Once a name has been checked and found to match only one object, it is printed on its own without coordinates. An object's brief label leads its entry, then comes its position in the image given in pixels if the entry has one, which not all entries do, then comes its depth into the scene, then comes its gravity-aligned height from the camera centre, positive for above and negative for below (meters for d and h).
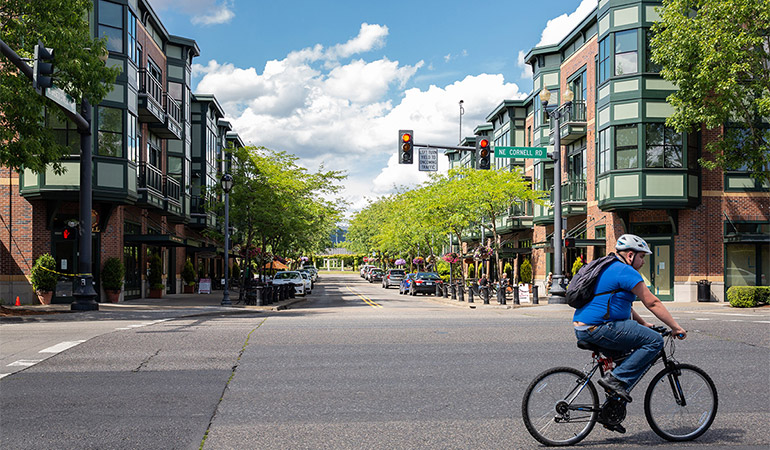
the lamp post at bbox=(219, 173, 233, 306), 28.05 +1.22
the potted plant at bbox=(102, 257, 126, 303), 28.73 -1.33
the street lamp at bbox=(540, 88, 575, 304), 26.47 +1.28
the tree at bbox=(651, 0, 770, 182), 25.28 +6.42
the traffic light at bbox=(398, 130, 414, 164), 23.73 +3.15
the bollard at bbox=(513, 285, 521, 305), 29.22 -2.14
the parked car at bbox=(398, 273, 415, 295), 47.61 -2.75
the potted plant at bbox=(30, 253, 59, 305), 27.08 -1.22
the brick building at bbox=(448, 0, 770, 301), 30.64 +2.41
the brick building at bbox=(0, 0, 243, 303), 27.55 +2.41
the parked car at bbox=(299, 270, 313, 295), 46.97 -2.53
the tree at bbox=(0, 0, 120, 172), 20.05 +4.93
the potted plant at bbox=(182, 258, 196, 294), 43.25 -1.97
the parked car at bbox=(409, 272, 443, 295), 45.81 -2.60
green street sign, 24.45 +3.13
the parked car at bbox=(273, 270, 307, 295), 42.66 -2.22
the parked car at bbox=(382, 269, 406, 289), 58.47 -2.70
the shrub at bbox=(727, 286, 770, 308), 26.81 -1.95
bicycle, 6.29 -1.42
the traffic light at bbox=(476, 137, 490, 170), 24.48 +2.99
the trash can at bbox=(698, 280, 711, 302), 30.47 -2.00
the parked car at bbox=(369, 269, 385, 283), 80.00 -3.55
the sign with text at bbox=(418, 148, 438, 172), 26.00 +3.02
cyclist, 6.18 -0.71
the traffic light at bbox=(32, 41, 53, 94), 15.80 +3.82
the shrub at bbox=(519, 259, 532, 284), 45.16 -1.80
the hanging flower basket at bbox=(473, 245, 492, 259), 40.06 -0.50
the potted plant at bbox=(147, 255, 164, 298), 34.66 -1.69
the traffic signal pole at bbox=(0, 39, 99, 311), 21.73 +0.59
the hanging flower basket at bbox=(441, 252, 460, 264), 46.50 -0.96
